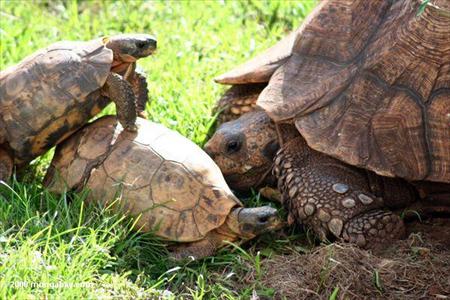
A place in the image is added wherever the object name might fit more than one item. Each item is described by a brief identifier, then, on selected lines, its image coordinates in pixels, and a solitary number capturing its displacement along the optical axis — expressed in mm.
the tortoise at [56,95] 10141
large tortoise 10000
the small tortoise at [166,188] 9672
